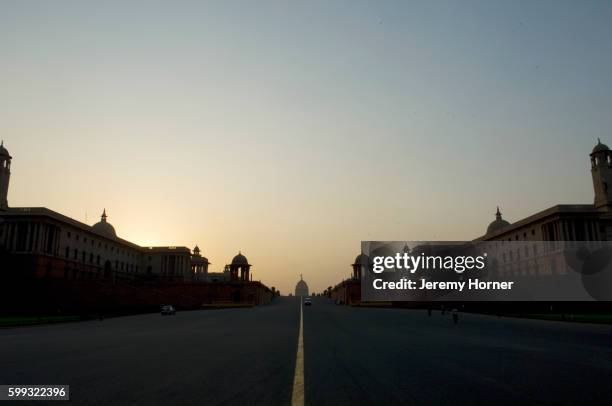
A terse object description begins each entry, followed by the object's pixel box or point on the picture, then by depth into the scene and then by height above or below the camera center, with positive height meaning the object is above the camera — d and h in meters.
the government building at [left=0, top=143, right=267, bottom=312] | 69.81 +7.48
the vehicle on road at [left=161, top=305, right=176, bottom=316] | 51.16 -1.66
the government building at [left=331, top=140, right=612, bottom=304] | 76.69 +11.06
